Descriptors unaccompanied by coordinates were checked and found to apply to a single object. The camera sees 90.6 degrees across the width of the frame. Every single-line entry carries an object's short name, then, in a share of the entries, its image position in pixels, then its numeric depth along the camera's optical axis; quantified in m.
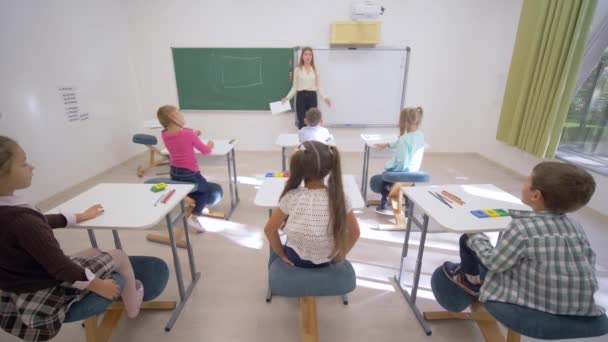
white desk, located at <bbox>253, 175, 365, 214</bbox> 1.66
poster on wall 3.51
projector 4.25
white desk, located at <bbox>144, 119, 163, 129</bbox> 3.91
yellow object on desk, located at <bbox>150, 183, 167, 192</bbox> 1.78
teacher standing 4.48
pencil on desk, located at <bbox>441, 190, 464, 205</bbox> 1.67
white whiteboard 4.64
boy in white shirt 2.89
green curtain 3.12
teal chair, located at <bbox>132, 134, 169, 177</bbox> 4.21
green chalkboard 4.68
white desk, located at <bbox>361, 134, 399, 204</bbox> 3.12
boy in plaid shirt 1.08
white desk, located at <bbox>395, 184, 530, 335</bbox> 1.44
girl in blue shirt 2.57
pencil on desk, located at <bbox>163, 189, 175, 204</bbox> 1.64
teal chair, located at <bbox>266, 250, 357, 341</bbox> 1.31
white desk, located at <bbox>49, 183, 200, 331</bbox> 1.42
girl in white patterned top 1.23
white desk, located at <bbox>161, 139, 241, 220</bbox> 2.75
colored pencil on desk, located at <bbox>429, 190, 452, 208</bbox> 1.64
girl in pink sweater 2.30
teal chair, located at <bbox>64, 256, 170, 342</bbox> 1.43
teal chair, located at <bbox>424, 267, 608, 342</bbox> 1.10
